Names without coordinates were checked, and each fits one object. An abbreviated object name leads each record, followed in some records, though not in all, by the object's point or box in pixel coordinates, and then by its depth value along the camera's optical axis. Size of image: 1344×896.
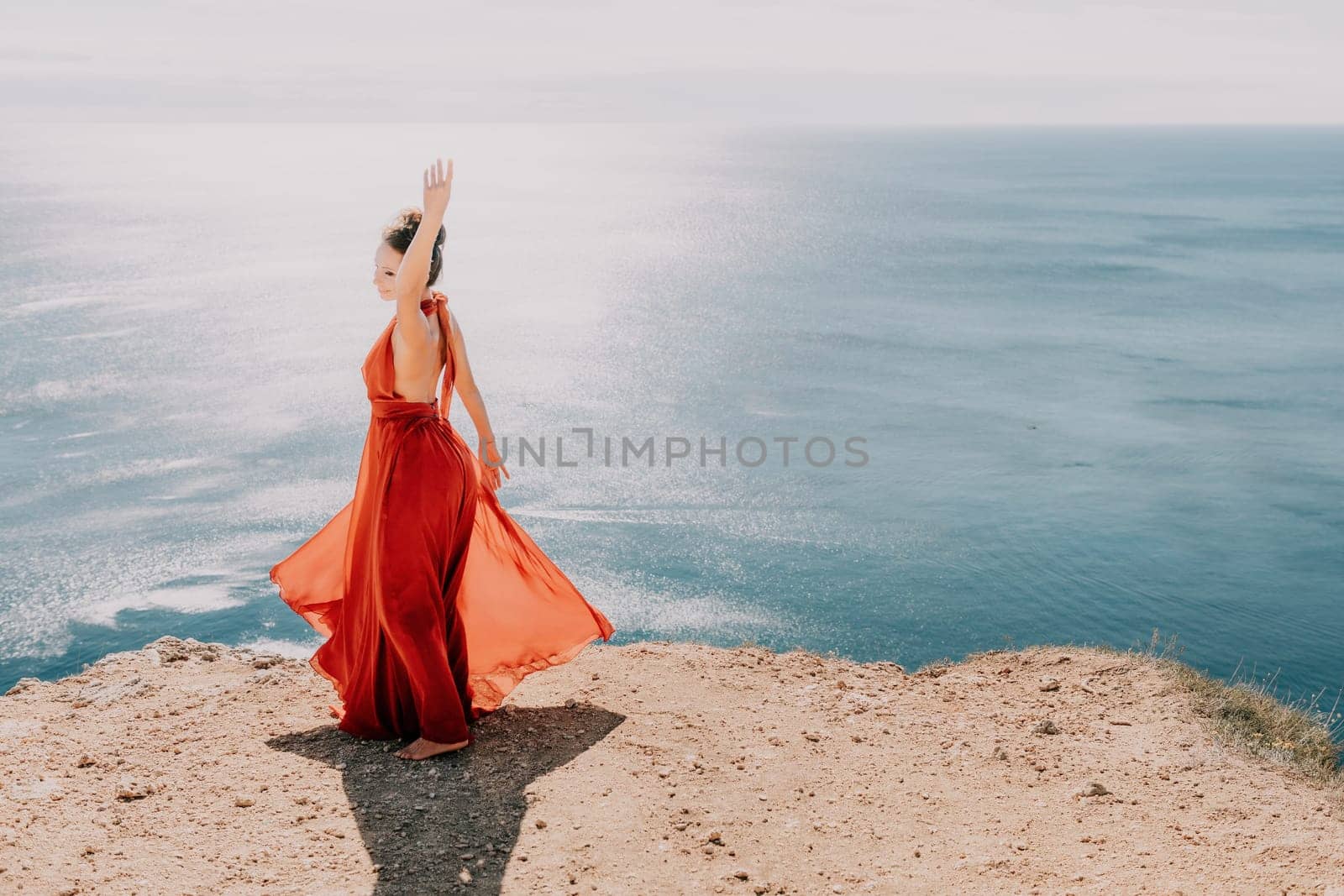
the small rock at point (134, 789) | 5.39
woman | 5.66
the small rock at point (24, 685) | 8.23
